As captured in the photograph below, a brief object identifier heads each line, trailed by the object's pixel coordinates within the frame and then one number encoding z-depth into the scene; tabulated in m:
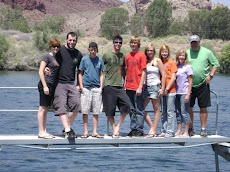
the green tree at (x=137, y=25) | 118.88
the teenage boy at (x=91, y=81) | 9.20
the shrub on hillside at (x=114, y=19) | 117.25
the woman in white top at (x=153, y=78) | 9.46
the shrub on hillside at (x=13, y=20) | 119.14
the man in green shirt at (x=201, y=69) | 9.74
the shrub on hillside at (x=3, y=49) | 61.23
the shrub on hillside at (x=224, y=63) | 68.56
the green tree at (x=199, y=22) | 111.04
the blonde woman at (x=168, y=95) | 9.57
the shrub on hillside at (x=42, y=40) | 68.03
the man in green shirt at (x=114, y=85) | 9.30
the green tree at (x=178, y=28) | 113.38
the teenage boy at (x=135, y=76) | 9.31
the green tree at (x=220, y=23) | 106.00
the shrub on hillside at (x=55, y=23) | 115.04
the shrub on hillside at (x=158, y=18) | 115.94
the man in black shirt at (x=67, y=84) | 9.08
